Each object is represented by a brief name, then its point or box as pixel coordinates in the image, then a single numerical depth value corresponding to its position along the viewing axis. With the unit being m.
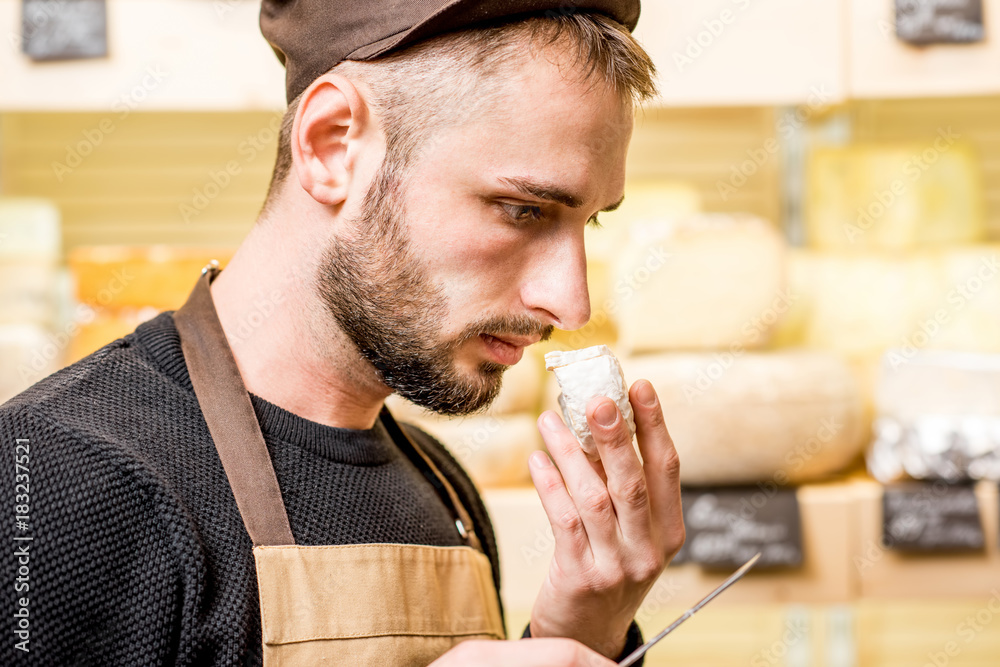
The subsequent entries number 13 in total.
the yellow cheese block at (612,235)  1.48
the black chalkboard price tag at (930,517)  1.42
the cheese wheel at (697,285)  1.41
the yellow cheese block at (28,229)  1.44
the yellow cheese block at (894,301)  1.46
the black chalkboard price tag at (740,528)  1.40
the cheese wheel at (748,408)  1.39
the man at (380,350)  0.76
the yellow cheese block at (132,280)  1.42
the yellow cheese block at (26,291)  1.43
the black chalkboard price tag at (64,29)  1.37
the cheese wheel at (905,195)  1.53
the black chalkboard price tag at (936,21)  1.43
